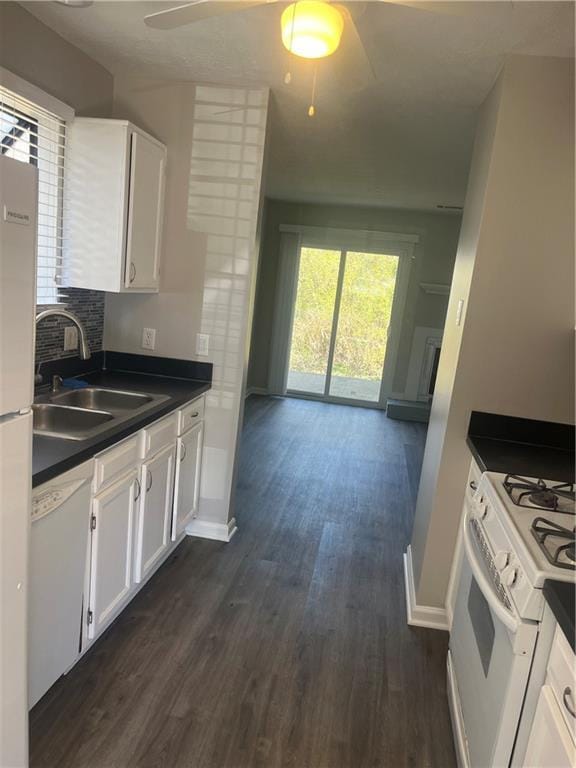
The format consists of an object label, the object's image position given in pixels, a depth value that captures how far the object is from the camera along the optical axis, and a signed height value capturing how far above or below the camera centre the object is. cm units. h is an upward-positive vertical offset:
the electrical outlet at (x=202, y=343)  291 -29
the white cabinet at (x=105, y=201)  238 +38
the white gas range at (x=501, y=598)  125 -75
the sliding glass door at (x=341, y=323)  681 -21
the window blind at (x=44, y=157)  211 +51
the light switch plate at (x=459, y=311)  234 +4
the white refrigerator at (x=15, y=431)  111 -37
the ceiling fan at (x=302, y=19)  136 +76
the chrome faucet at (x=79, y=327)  200 -19
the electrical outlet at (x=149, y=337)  297 -30
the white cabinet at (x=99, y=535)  158 -96
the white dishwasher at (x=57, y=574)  152 -95
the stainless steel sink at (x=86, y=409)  209 -57
